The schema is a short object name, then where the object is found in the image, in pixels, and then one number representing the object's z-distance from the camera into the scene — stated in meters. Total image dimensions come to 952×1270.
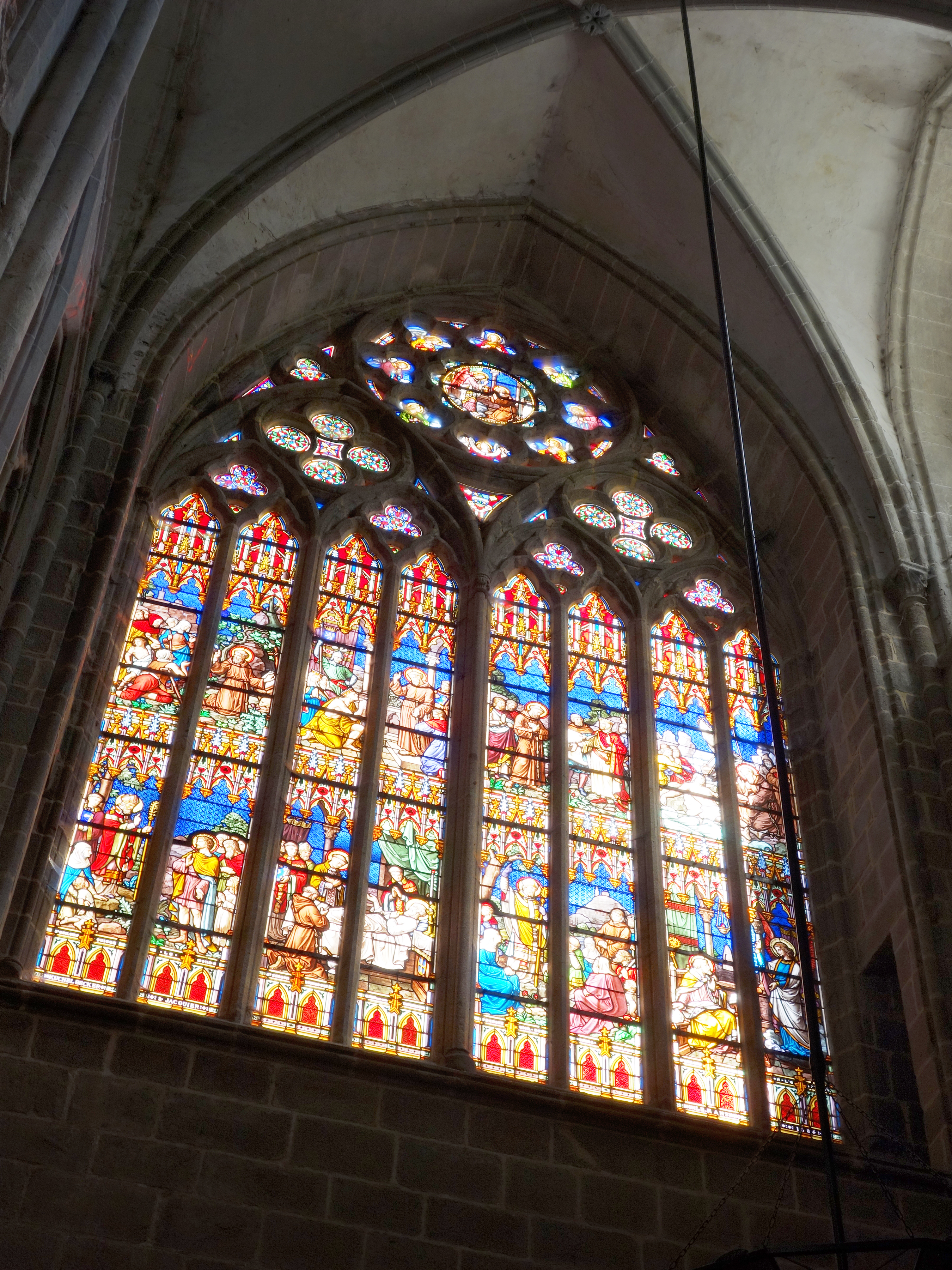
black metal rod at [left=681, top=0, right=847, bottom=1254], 4.73
